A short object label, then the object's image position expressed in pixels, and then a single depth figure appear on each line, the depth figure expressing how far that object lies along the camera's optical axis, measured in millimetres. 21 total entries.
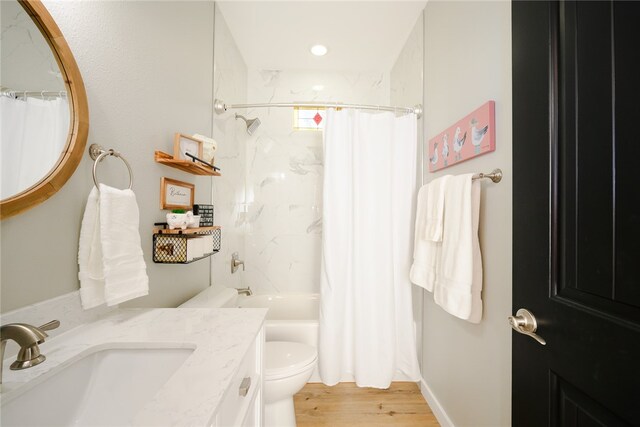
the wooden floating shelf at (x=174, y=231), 1087
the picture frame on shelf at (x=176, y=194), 1155
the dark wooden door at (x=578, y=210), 445
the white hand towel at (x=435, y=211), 1242
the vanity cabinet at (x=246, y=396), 548
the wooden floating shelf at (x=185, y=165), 1092
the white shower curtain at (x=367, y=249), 1584
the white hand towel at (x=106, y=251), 756
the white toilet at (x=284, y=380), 1258
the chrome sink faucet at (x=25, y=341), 471
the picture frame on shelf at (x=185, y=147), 1149
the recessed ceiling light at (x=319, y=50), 2084
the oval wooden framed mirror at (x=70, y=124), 611
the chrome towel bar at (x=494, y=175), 1000
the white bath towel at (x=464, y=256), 1081
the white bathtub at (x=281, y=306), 1368
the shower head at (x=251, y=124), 2166
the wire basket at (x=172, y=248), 1091
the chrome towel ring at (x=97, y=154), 757
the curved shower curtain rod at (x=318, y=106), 1663
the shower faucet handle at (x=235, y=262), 2011
